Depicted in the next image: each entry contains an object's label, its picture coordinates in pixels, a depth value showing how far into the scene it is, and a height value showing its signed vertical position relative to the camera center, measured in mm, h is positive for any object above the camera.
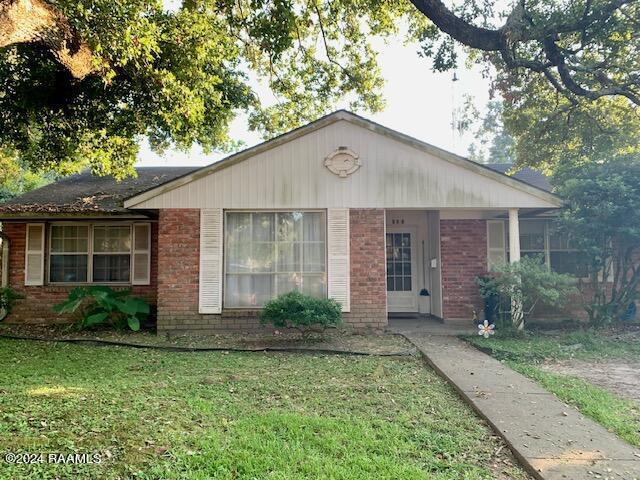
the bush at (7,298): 10328 -778
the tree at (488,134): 46469 +14651
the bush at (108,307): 9414 -943
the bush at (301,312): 8000 -913
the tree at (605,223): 8750 +777
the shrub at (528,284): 8555 -466
